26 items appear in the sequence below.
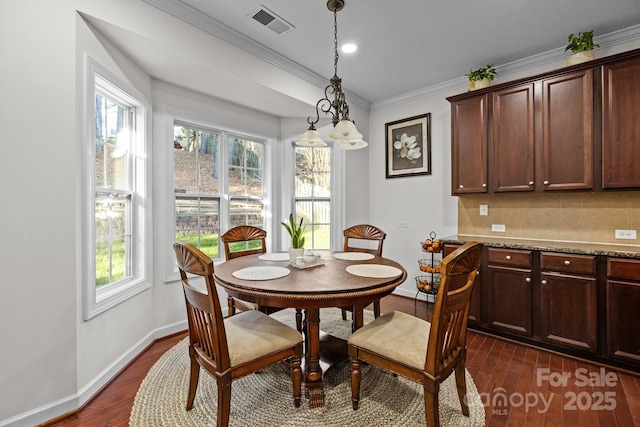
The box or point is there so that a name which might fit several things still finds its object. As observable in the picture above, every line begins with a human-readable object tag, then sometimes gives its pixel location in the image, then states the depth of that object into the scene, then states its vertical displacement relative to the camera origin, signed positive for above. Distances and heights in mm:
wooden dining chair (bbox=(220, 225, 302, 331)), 2338 -341
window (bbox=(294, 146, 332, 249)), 4062 +295
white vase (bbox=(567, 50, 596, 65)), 2470 +1360
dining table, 1521 -401
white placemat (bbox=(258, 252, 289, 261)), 2348 -368
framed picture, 3818 +933
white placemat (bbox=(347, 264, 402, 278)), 1824 -385
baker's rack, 3193 -634
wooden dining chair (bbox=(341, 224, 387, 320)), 2821 -216
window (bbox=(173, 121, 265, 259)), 3041 +353
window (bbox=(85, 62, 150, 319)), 1924 +152
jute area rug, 1646 -1190
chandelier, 2045 +622
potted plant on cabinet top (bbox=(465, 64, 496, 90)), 3068 +1468
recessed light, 2799 +1654
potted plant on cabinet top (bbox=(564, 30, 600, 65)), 2473 +1463
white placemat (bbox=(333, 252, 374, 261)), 2389 -370
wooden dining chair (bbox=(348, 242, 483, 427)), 1349 -705
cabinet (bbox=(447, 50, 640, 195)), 2328 +756
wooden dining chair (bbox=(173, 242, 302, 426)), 1393 -705
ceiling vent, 2314 +1641
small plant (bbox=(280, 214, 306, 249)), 2156 -177
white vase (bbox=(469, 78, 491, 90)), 3066 +1400
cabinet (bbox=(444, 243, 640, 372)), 2150 -755
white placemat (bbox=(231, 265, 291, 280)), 1750 -383
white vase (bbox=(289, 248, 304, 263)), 2154 -297
